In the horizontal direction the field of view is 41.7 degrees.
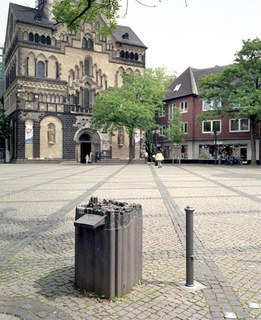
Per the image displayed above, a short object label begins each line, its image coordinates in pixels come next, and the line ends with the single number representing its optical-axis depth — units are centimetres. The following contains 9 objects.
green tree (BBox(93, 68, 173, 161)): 3944
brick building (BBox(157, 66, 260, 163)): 4778
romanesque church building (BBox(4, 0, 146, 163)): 4522
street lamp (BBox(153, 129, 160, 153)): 5750
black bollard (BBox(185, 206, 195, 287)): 422
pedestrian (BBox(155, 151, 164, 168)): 3303
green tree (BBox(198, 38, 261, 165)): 3409
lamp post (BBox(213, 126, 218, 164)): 4407
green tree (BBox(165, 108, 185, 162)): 4866
